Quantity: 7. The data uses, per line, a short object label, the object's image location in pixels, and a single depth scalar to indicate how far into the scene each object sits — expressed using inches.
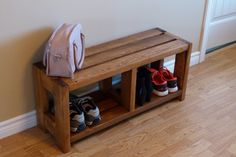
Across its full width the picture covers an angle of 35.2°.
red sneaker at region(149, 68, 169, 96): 91.0
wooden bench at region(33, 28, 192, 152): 73.6
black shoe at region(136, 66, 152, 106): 86.0
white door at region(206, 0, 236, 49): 116.1
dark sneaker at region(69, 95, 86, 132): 77.0
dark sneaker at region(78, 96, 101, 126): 79.6
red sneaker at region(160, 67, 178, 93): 92.6
